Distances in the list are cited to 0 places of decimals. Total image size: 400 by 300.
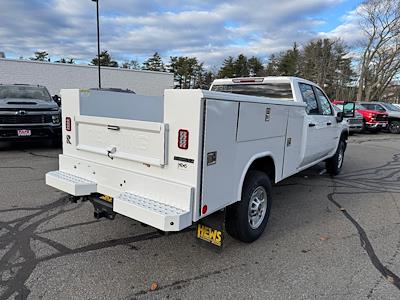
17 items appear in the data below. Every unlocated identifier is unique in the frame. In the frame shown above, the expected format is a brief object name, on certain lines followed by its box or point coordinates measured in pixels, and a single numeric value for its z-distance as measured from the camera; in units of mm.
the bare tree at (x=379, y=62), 38125
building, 22656
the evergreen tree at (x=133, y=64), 56125
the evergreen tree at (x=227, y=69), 58812
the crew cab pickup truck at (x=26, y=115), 8461
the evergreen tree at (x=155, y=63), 56781
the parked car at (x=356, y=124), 17572
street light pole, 21338
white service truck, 2775
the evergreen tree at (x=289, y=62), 56434
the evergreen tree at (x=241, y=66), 59844
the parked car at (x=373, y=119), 19062
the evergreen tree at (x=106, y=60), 52875
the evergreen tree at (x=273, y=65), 60241
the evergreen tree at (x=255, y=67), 61406
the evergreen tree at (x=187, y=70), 53875
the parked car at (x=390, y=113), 19969
